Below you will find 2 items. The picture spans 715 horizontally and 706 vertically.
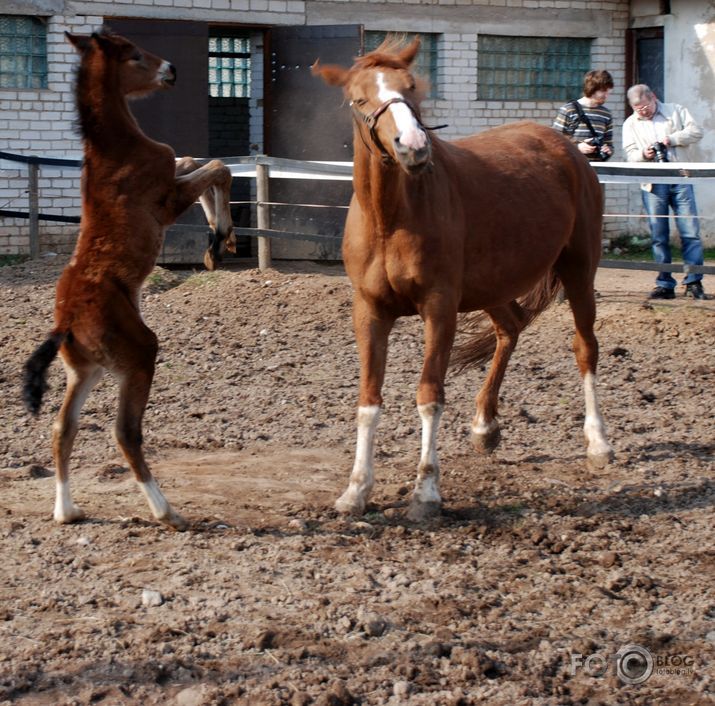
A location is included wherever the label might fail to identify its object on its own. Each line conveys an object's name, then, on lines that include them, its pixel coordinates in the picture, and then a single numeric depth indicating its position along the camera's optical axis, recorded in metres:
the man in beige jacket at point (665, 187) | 11.22
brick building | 14.16
